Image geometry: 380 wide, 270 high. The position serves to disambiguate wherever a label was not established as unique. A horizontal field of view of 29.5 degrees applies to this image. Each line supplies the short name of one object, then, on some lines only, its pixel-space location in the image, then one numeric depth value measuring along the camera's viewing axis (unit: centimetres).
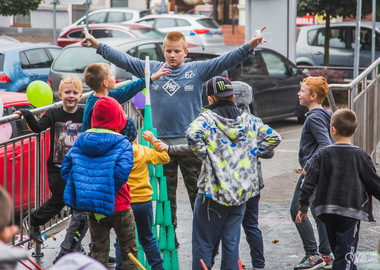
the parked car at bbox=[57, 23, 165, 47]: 2086
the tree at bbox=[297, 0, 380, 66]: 2039
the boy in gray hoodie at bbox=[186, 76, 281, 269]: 505
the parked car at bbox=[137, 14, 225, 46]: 2556
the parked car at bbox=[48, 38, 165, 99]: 1388
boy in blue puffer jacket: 491
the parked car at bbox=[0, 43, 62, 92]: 1523
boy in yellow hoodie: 537
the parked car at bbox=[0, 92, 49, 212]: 604
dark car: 1341
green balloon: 678
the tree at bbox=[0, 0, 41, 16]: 2847
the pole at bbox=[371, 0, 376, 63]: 1629
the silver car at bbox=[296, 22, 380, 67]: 2303
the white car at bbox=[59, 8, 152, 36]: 2903
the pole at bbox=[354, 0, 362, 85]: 1457
